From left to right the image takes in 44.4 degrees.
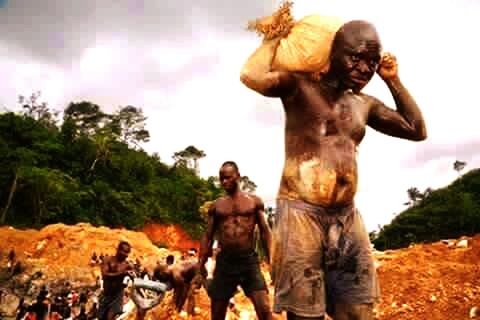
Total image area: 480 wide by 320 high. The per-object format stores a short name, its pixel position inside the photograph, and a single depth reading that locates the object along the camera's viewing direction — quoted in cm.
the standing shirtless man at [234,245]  527
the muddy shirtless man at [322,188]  253
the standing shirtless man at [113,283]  776
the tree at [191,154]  6028
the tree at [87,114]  5438
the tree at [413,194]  5516
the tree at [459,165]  5375
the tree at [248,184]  5605
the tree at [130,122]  5544
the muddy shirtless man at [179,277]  851
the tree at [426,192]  5183
